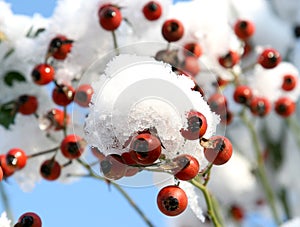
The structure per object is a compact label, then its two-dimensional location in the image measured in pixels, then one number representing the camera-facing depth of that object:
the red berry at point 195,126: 0.26
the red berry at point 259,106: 0.45
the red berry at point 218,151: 0.28
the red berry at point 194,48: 0.41
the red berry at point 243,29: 0.45
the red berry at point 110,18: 0.38
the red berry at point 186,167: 0.27
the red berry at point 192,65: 0.36
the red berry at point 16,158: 0.36
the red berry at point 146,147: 0.26
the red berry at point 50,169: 0.37
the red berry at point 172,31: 0.39
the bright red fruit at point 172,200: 0.28
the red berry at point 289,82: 0.48
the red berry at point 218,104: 0.29
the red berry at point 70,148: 0.36
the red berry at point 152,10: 0.40
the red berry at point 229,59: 0.42
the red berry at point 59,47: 0.39
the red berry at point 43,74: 0.38
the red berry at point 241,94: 0.43
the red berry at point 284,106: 0.48
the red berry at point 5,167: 0.35
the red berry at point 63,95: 0.37
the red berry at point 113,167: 0.27
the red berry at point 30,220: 0.29
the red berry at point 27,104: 0.40
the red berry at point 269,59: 0.41
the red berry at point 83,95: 0.29
